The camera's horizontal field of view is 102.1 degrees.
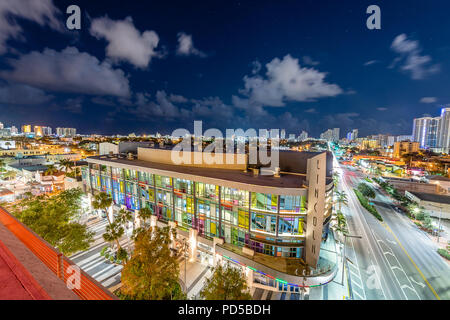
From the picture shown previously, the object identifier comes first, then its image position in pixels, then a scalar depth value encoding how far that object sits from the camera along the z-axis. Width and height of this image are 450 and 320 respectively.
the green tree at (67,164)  51.50
